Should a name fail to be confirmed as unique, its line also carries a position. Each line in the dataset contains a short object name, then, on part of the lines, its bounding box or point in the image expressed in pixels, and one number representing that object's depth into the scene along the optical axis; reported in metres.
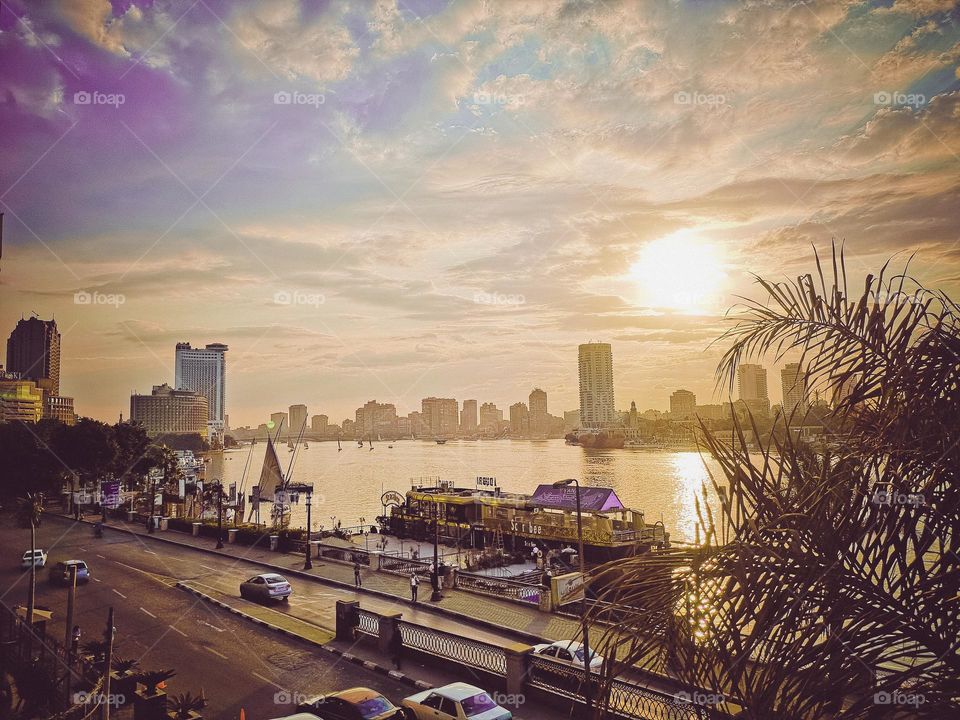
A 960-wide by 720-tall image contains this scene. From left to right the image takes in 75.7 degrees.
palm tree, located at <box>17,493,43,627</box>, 24.13
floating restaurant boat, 41.88
